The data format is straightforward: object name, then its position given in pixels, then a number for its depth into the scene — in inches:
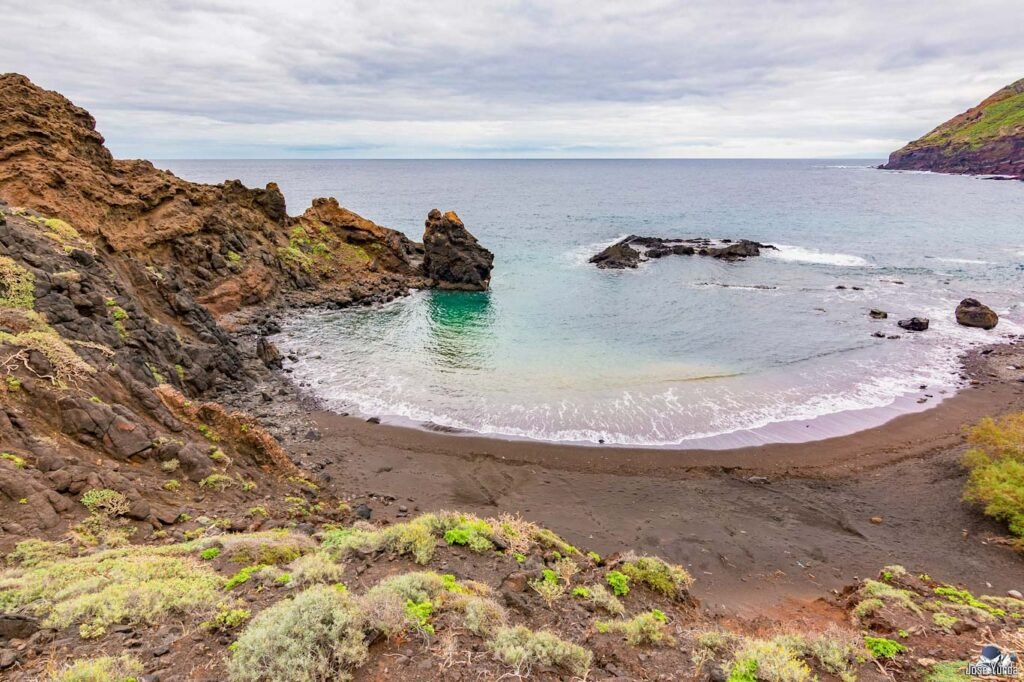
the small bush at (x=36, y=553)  319.9
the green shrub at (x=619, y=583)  395.2
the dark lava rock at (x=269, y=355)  1116.5
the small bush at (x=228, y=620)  269.0
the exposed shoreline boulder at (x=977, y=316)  1414.9
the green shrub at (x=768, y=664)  278.8
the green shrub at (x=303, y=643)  230.5
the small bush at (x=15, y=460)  381.3
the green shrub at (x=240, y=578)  315.5
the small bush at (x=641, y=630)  323.9
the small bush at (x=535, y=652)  264.1
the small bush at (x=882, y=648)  328.5
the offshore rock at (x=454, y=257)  1870.1
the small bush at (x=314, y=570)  323.3
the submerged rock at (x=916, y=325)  1402.6
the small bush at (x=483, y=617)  286.8
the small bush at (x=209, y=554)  355.6
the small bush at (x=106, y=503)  394.6
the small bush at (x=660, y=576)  419.8
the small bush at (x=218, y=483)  500.4
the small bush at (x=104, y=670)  212.7
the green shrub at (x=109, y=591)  266.5
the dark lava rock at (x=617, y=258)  2224.4
